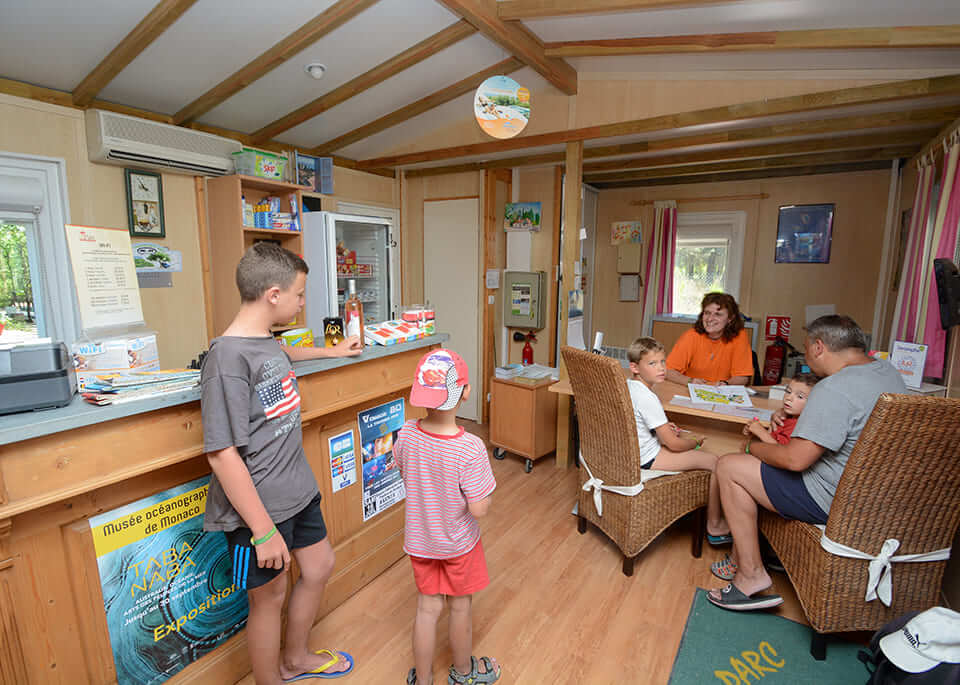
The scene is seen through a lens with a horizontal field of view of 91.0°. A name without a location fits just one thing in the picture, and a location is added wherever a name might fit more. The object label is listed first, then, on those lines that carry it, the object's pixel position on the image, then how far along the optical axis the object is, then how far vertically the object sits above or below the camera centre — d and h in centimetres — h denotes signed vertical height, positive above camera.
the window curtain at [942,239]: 237 +19
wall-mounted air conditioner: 252 +73
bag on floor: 114 -93
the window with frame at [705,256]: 475 +19
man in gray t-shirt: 166 -68
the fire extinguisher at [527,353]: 416 -69
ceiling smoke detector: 270 +116
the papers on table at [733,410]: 222 -65
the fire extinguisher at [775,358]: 437 -77
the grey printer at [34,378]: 107 -25
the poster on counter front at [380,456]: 214 -84
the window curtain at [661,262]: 493 +13
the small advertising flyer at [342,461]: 197 -79
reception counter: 109 -61
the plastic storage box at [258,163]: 306 +72
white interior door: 432 +1
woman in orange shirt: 287 -45
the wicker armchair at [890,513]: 143 -78
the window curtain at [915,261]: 284 +9
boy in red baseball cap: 136 -67
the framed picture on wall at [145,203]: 276 +41
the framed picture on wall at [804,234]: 429 +38
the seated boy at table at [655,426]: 216 -69
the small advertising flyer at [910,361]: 233 -42
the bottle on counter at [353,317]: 190 -18
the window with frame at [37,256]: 242 +8
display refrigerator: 345 +8
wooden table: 239 -83
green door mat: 168 -142
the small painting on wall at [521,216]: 420 +51
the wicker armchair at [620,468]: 208 -90
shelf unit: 302 +26
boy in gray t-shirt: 118 -48
